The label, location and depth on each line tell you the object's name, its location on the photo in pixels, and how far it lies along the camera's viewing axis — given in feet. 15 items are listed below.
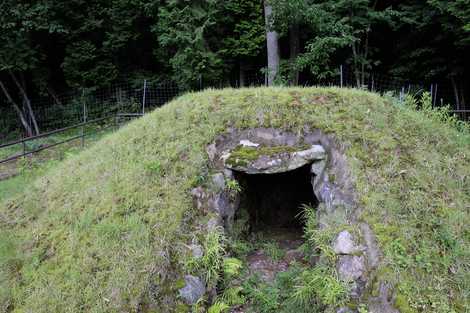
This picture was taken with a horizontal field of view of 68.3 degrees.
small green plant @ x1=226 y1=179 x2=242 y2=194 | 17.13
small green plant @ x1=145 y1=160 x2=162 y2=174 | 17.13
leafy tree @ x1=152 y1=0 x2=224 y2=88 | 34.58
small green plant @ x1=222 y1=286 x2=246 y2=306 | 14.37
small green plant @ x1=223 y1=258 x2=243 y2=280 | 14.43
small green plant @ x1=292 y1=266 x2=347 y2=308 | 12.93
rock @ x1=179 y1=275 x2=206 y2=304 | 13.48
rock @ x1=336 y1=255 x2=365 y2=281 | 13.32
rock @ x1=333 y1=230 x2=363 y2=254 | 13.87
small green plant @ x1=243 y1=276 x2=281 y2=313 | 14.30
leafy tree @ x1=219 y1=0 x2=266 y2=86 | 37.60
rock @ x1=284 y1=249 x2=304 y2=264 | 17.22
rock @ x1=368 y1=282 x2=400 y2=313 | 12.25
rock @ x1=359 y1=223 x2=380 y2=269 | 13.27
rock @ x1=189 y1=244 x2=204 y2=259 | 14.40
